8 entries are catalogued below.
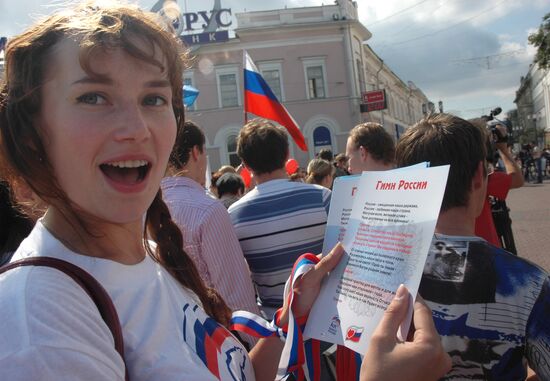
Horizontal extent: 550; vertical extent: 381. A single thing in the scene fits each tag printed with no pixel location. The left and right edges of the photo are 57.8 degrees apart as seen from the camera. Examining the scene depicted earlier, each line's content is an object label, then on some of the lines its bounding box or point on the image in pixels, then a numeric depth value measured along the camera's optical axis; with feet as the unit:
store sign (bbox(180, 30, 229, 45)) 95.96
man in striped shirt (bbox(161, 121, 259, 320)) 8.66
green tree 72.43
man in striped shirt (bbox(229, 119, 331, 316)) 9.41
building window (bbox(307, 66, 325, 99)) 99.40
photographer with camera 13.19
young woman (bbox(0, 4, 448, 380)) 3.37
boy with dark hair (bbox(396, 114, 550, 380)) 4.88
